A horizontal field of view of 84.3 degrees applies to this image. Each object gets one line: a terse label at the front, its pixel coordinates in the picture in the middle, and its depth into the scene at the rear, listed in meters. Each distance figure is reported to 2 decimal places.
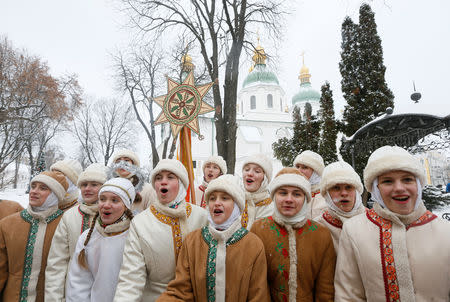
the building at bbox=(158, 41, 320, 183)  32.44
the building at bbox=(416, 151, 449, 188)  37.59
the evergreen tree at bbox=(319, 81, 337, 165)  14.67
